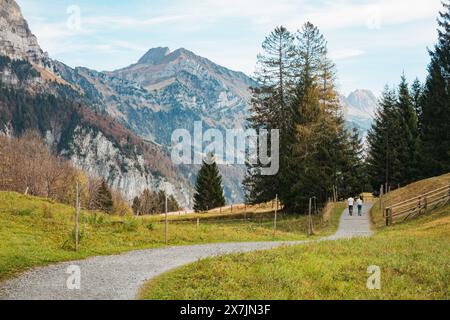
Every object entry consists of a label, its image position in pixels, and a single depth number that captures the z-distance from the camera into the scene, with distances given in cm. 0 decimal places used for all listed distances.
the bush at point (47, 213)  3188
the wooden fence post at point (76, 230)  2352
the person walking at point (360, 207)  5391
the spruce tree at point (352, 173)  6865
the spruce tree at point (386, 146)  7250
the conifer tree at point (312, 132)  5900
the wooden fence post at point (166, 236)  2957
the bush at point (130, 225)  3110
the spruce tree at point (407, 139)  7050
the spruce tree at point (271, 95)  6550
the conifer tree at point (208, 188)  9588
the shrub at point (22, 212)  3119
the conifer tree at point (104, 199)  10166
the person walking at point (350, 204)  5333
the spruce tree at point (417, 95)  7769
